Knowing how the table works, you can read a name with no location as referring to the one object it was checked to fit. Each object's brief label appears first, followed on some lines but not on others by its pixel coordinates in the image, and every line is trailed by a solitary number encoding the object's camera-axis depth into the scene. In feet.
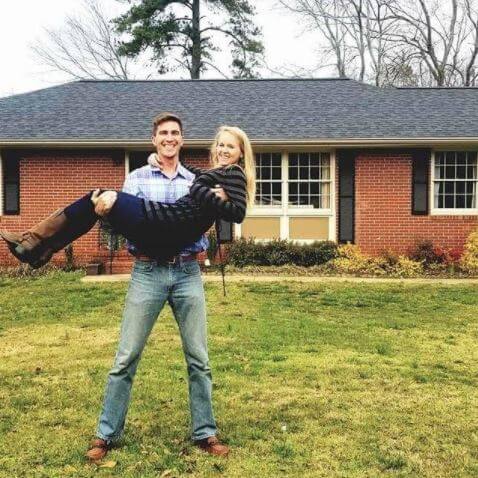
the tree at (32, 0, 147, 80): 103.96
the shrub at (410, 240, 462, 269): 43.06
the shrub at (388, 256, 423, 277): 40.27
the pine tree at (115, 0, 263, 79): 92.94
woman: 10.65
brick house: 44.04
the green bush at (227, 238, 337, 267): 42.93
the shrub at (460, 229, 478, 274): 41.14
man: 11.37
